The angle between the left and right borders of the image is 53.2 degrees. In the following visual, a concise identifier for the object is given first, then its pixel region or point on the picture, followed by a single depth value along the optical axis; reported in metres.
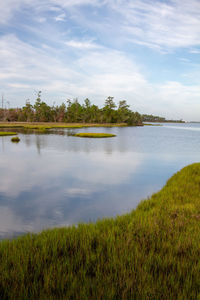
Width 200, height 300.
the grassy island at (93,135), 54.62
